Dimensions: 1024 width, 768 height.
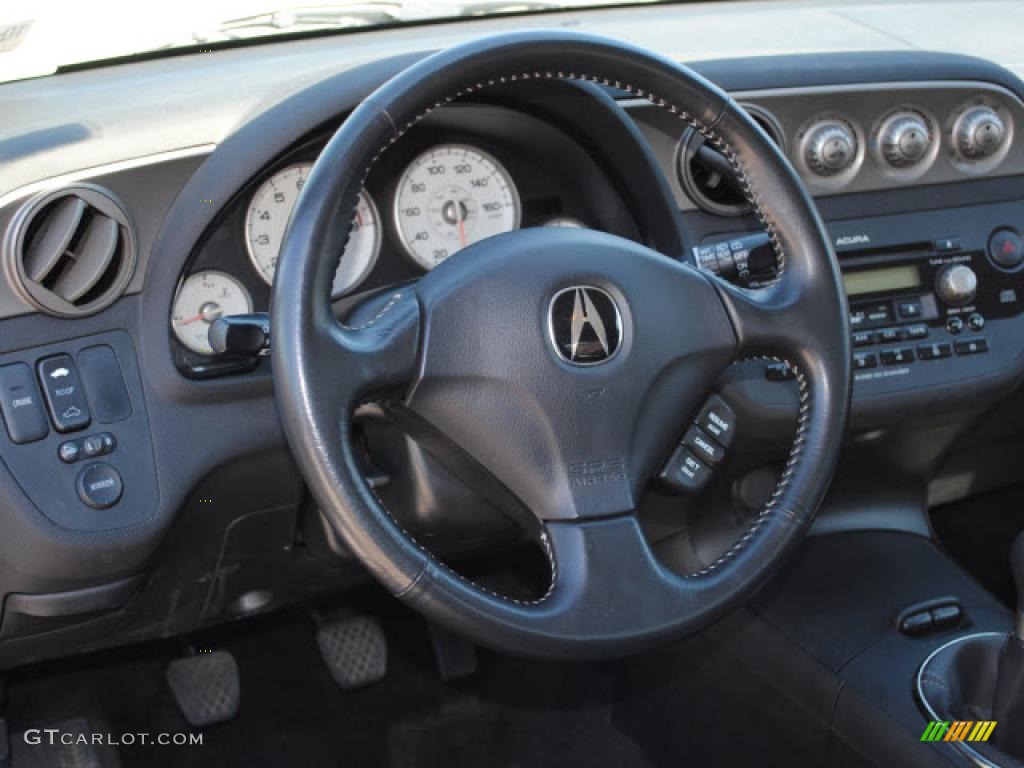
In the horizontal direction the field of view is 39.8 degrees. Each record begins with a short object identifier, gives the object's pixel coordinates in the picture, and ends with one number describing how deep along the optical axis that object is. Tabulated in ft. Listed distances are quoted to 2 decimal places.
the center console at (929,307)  6.89
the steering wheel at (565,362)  4.61
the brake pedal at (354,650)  8.83
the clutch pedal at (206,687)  8.48
